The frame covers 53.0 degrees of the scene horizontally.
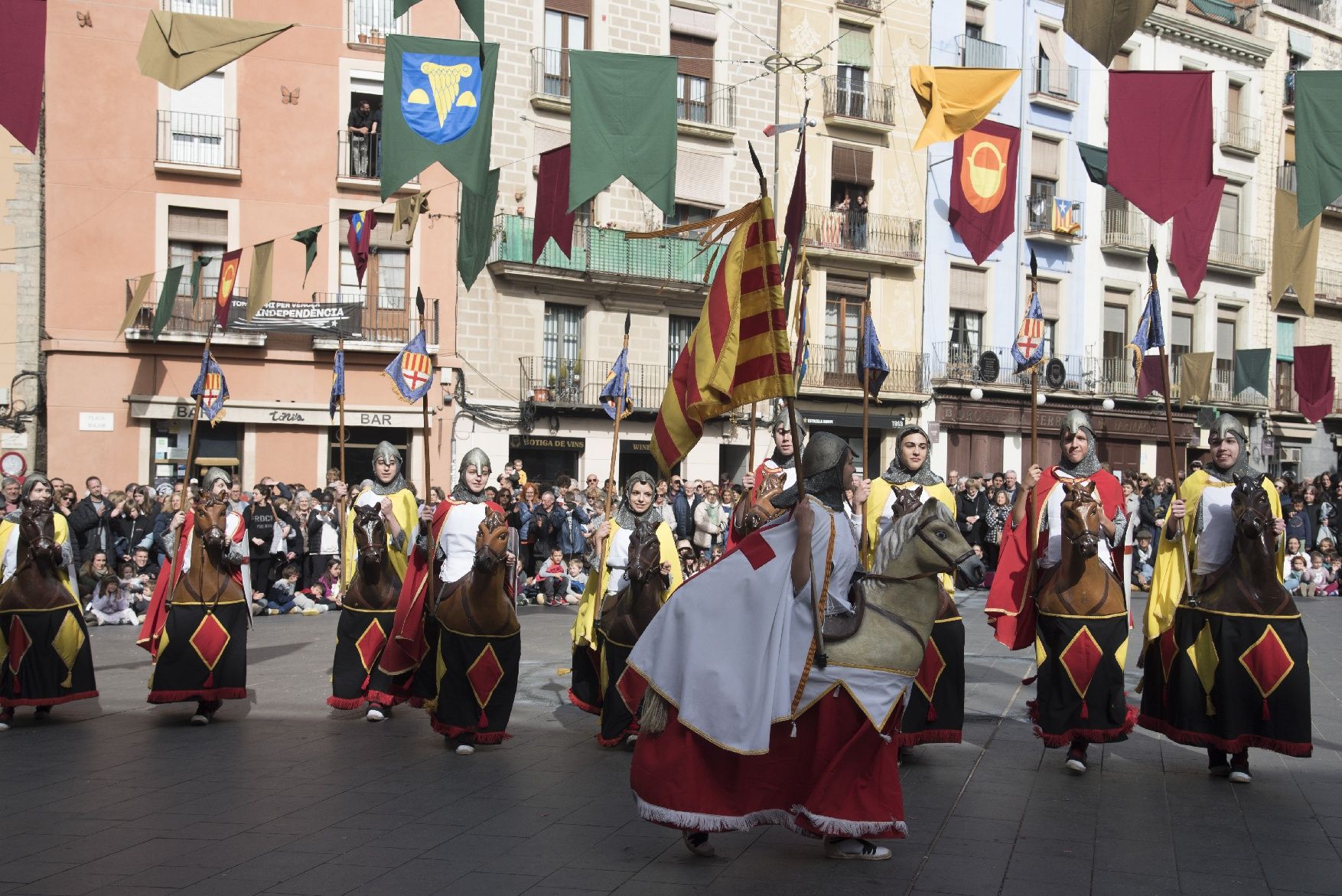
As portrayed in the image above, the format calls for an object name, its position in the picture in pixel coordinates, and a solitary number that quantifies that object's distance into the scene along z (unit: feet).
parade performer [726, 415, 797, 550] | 25.43
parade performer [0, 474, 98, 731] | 32.68
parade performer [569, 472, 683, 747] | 30.37
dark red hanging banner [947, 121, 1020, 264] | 44.60
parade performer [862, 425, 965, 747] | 28.58
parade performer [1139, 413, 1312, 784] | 26.43
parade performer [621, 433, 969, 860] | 19.92
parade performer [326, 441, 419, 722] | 33.60
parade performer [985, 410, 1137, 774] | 27.40
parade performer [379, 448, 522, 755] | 29.86
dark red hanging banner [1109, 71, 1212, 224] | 33.19
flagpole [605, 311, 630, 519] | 32.17
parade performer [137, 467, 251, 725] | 32.81
